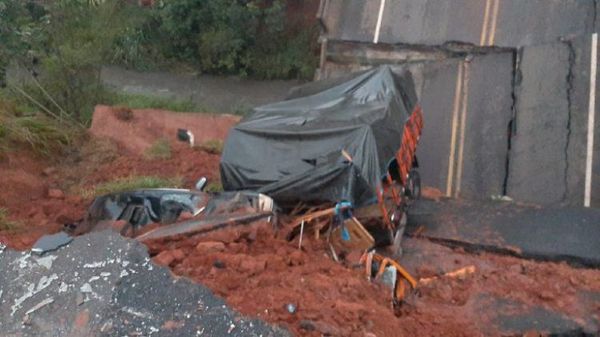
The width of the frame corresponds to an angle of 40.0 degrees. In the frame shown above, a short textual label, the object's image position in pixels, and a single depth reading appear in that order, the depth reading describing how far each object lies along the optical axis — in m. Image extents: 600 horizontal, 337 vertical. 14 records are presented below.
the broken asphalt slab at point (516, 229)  8.84
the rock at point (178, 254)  7.00
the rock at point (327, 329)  6.18
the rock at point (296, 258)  7.35
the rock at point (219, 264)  6.91
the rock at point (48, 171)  10.99
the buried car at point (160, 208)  7.96
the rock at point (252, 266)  6.92
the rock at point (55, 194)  10.01
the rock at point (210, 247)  7.16
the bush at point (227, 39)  16.20
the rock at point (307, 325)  6.23
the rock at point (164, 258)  6.85
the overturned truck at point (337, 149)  7.99
